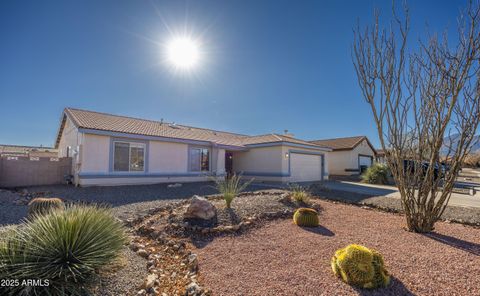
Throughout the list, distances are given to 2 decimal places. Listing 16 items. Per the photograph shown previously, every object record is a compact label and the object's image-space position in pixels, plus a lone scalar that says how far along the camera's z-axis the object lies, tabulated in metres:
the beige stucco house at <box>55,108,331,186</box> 11.43
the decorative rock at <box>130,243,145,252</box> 4.25
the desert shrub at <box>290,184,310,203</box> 7.71
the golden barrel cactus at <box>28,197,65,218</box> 4.95
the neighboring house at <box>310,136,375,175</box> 22.88
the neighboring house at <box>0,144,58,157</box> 29.60
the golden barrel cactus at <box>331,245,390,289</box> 2.91
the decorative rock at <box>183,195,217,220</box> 5.58
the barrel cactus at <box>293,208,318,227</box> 5.55
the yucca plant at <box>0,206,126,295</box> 2.46
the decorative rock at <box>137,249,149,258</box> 4.01
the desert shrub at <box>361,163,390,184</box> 16.89
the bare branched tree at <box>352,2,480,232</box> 4.91
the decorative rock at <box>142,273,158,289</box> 3.02
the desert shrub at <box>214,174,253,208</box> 6.54
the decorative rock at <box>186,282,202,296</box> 2.93
